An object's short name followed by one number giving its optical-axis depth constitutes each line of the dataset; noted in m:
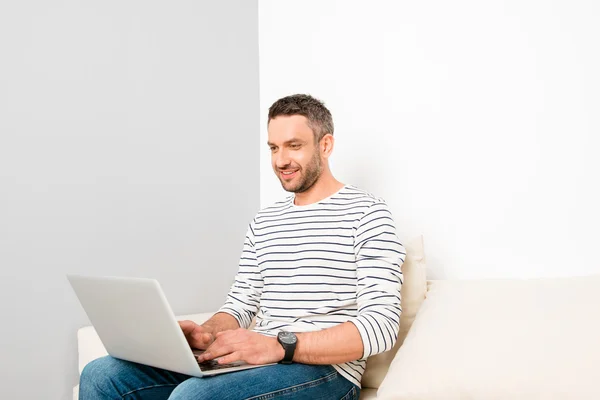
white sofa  0.96
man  1.23
